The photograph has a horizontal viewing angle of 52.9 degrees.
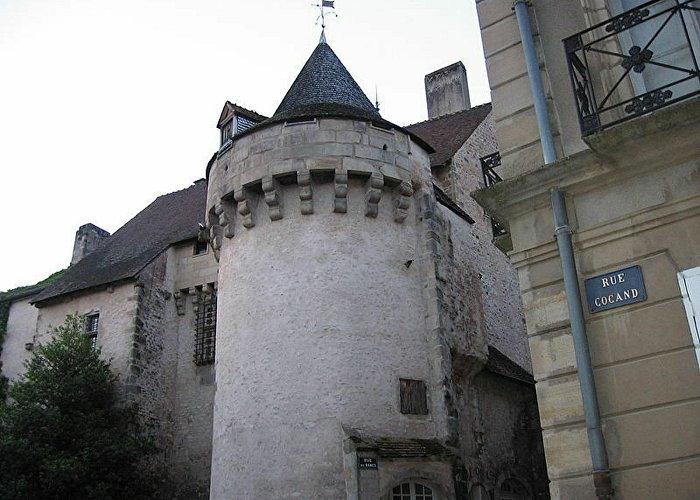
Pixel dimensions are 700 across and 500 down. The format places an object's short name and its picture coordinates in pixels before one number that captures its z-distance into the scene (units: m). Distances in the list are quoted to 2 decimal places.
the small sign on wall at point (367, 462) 9.20
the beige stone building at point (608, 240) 4.59
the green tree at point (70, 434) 13.22
